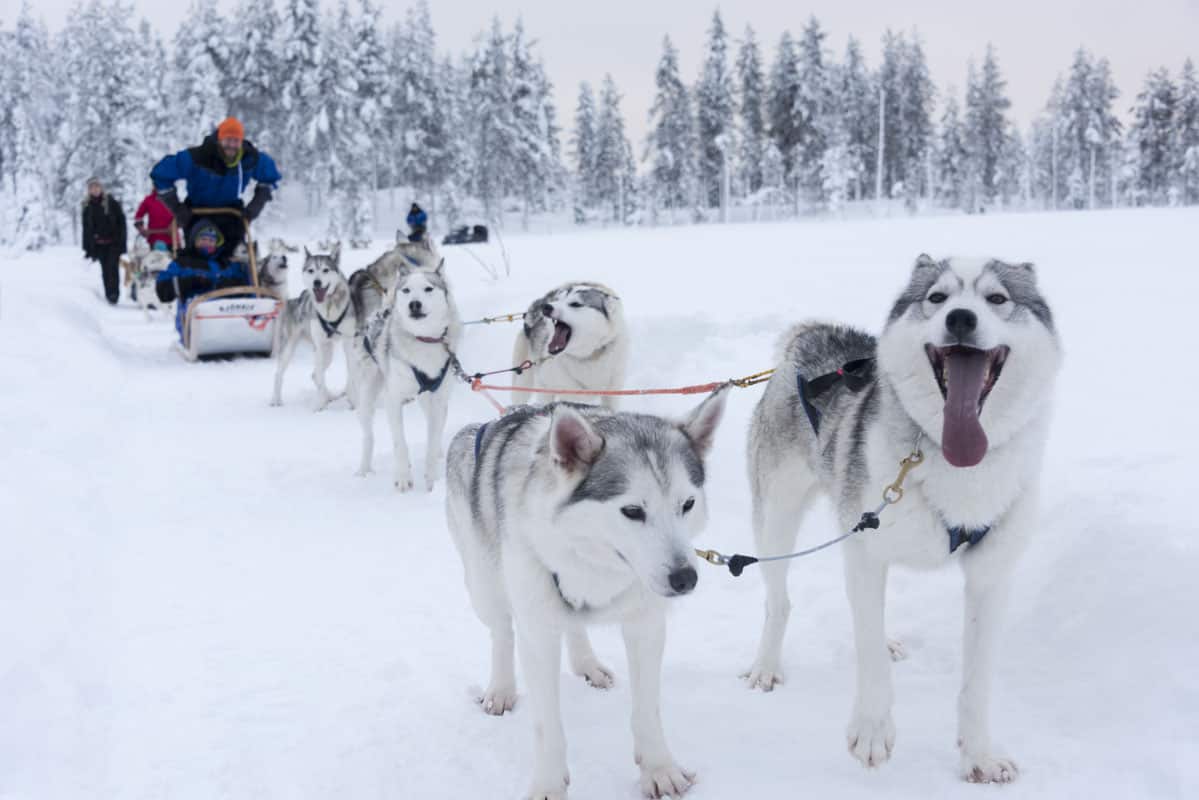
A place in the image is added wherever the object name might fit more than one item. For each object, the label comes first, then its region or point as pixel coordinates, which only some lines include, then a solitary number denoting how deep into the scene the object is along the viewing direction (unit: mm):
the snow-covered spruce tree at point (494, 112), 37125
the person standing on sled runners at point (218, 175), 8219
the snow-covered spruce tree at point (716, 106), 36281
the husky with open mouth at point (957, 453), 1925
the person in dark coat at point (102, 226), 14641
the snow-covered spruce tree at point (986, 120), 44906
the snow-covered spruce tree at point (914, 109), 44250
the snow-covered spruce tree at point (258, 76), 37531
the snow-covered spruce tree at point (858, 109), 43281
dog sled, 8719
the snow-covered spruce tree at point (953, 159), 45906
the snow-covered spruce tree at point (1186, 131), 39219
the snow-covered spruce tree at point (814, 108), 37000
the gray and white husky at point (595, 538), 1873
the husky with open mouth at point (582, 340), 4758
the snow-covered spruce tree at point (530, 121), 37719
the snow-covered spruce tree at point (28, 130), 29375
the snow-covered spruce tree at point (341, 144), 34562
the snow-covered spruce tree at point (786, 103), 37062
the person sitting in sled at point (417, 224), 11469
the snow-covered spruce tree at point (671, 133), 37562
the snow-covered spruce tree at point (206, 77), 37562
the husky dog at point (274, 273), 9914
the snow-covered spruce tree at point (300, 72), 34156
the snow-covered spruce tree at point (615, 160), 46469
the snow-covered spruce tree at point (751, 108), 38062
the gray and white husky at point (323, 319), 7270
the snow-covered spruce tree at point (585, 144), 47969
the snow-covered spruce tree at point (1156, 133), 40844
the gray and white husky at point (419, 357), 5195
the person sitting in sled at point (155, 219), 14047
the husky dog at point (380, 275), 7414
